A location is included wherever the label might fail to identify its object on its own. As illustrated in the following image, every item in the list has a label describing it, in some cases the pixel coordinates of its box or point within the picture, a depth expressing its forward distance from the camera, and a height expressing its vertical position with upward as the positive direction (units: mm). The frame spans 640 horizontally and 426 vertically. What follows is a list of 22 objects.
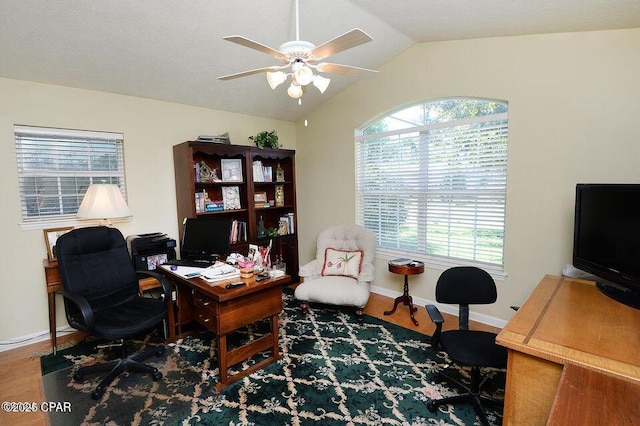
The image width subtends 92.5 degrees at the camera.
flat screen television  1821 -365
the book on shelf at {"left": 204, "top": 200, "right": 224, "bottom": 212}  3701 -197
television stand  1835 -726
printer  3066 -598
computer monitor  2920 -472
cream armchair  3193 -962
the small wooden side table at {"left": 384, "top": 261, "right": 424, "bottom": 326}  3225 -930
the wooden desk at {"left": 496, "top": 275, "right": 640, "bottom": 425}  1285 -745
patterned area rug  1932 -1426
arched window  3068 +40
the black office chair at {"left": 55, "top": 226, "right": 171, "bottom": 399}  2166 -810
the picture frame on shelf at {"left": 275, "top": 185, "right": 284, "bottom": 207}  4574 -101
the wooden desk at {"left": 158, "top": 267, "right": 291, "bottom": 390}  2201 -922
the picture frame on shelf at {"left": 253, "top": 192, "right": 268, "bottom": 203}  4332 -119
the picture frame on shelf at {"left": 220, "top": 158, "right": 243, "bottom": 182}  3871 +260
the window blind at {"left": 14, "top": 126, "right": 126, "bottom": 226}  2816 +264
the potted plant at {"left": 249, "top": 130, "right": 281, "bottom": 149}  4121 +668
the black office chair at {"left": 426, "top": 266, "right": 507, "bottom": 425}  1792 -999
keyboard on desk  2771 -673
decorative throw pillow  3555 -895
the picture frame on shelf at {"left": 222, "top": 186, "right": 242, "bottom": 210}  3922 -107
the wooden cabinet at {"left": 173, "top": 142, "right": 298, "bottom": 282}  3502 -17
